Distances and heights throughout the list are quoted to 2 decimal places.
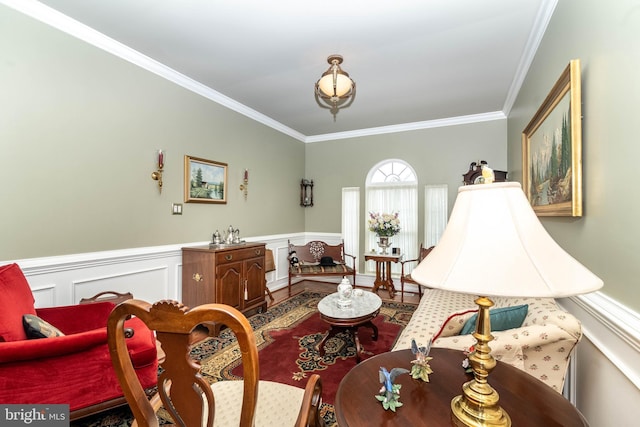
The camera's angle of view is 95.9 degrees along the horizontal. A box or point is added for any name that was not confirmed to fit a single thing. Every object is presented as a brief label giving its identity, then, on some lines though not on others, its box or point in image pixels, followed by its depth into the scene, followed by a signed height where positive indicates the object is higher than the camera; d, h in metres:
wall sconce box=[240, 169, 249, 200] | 4.35 +0.45
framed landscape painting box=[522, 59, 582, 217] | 1.60 +0.44
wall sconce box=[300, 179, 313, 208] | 5.77 +0.41
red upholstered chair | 1.43 -0.81
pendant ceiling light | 2.72 +1.25
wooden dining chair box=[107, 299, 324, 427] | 0.78 -0.44
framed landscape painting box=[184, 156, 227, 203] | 3.50 +0.42
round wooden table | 0.94 -0.67
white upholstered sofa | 1.31 -0.62
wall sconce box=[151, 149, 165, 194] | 3.15 +0.53
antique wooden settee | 4.68 -0.86
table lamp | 0.77 -0.15
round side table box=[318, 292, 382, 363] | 2.55 -0.91
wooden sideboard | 3.19 -0.73
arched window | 5.09 +0.27
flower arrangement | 4.83 -0.19
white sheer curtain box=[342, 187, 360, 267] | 5.46 -0.12
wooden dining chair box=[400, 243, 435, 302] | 4.29 -0.76
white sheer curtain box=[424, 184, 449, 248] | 4.82 +0.03
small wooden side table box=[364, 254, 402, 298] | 4.62 -0.94
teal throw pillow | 1.60 -0.58
